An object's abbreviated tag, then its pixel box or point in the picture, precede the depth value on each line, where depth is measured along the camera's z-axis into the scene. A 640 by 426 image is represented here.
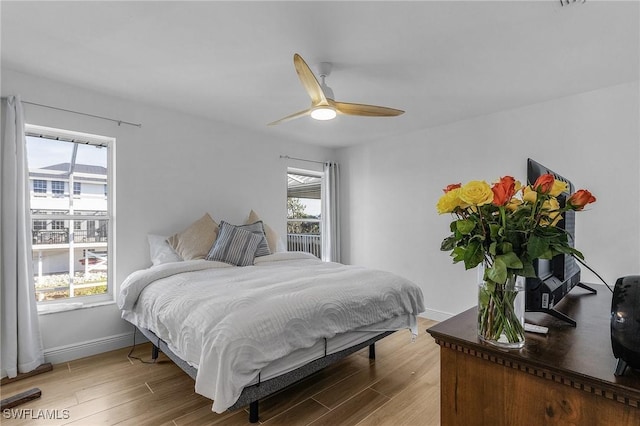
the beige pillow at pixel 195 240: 3.21
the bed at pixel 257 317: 1.64
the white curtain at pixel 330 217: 5.04
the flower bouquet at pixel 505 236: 0.89
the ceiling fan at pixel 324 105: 2.01
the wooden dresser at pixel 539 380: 0.76
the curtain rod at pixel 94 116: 2.66
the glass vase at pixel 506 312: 0.95
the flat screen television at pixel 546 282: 1.13
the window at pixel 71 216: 2.79
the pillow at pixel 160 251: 3.11
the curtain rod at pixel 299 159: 4.57
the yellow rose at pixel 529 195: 0.90
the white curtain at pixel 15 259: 2.40
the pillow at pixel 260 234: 3.54
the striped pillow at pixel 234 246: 3.21
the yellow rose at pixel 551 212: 0.89
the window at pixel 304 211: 4.87
